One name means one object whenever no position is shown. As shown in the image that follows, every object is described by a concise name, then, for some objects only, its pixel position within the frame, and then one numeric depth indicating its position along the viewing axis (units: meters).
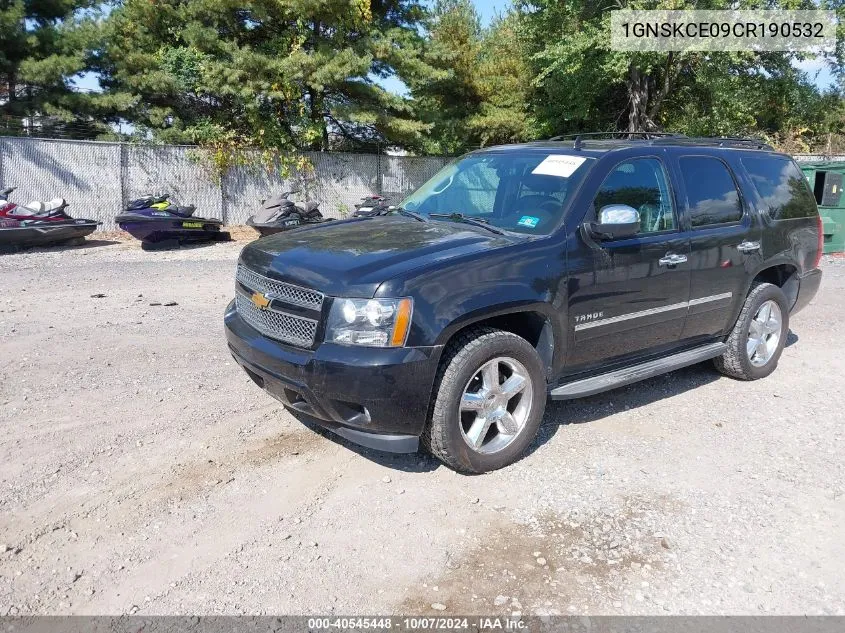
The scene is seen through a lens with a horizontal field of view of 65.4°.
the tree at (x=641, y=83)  18.14
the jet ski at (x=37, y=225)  11.53
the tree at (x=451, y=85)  19.11
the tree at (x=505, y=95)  21.33
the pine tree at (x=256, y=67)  16.62
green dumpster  13.18
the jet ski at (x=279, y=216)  12.69
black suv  3.51
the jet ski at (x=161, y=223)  12.41
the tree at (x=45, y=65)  16.34
